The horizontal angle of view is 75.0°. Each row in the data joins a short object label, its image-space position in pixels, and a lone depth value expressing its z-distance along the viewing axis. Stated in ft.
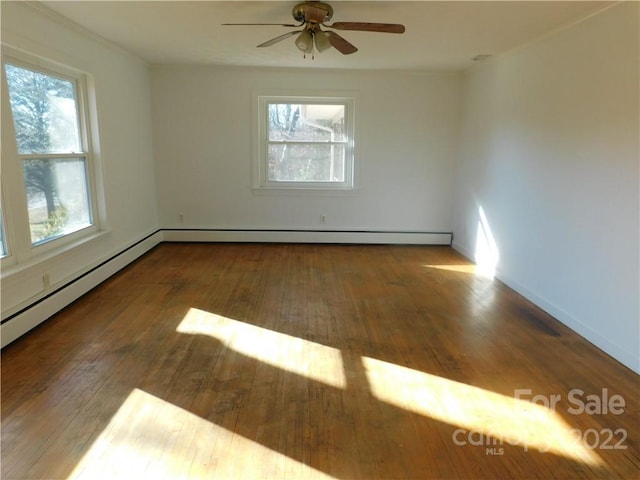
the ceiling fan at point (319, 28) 9.40
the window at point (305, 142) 18.69
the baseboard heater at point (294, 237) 19.42
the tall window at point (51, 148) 10.21
